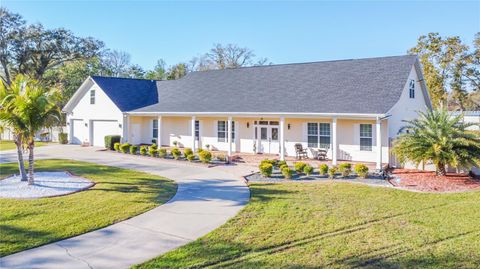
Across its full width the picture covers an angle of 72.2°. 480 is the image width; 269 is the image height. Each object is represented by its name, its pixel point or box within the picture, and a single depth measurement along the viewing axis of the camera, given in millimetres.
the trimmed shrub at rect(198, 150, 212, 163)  17234
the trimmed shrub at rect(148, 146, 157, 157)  20038
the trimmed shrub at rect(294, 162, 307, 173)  14352
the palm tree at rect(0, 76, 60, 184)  11125
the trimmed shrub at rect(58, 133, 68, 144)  28297
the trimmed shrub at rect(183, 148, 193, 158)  18312
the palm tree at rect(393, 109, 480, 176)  12789
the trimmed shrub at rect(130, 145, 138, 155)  21094
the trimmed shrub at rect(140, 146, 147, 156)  20781
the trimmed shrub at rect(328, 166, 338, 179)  13766
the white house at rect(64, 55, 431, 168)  17172
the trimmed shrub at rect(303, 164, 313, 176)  14008
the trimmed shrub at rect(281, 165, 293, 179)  13594
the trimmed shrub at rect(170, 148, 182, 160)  18797
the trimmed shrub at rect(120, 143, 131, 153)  21656
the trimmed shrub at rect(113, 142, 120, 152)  22602
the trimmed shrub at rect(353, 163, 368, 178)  13656
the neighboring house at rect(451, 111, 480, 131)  38653
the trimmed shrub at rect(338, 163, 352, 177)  13750
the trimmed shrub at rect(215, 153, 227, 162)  18156
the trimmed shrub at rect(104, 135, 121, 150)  23969
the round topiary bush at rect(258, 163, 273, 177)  13844
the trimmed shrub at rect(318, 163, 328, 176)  14088
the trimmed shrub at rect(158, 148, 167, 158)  19578
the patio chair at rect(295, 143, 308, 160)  18548
